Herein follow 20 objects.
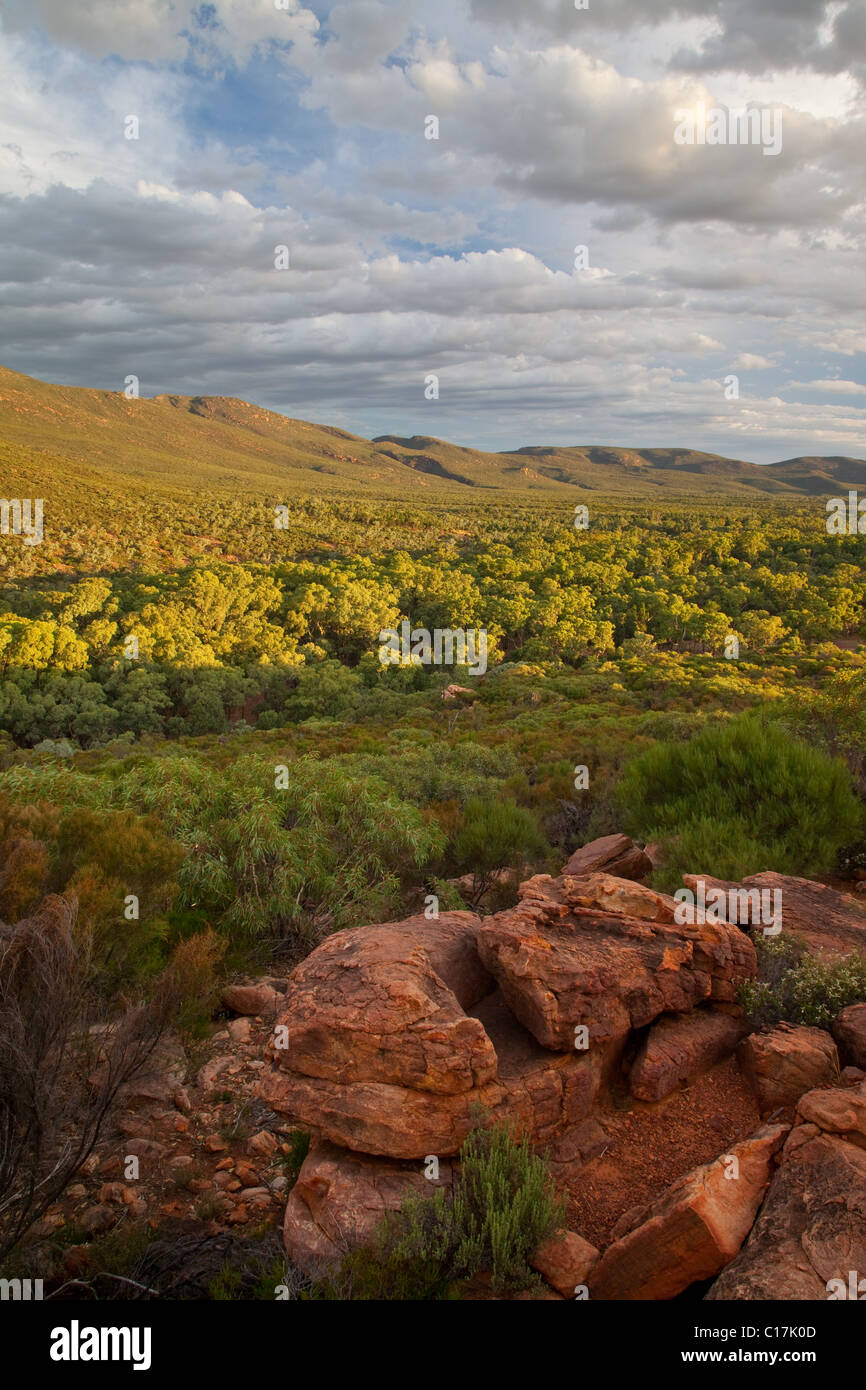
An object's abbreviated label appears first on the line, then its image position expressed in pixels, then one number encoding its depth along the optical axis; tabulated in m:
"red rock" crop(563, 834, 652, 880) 6.96
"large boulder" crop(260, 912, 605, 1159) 3.57
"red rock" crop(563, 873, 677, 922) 4.74
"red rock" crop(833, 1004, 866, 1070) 3.90
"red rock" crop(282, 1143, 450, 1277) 3.31
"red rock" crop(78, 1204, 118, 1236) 3.69
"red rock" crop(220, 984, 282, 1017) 5.67
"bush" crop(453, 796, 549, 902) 7.97
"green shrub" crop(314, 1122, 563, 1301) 3.09
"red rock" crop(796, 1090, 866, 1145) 3.29
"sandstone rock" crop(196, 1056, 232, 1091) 4.80
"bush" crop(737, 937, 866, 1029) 4.25
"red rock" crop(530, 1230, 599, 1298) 3.10
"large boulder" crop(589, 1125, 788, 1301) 3.02
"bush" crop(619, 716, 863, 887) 6.87
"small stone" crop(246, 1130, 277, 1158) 4.25
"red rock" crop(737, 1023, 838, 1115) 3.77
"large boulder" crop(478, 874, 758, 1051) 4.02
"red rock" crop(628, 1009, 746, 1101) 3.96
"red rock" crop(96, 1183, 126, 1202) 3.88
